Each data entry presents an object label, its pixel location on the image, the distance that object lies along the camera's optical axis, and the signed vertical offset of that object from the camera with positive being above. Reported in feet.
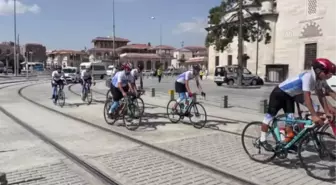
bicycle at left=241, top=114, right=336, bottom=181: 18.03 -3.58
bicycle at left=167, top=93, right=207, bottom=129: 32.12 -3.47
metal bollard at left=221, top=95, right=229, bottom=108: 48.11 -3.94
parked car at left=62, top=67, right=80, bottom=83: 135.74 -1.20
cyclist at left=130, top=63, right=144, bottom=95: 32.74 -1.05
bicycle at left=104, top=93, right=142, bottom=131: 31.78 -3.50
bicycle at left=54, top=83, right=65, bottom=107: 50.14 -3.51
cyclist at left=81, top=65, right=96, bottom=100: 53.83 -1.04
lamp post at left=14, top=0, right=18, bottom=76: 219.12 +3.85
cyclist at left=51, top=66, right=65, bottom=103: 50.98 -1.24
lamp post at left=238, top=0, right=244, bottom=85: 105.60 +12.44
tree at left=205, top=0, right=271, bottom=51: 110.73 +14.47
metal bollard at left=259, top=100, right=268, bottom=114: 41.96 -3.94
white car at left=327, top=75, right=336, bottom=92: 63.48 -1.47
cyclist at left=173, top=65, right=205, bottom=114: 32.32 -0.97
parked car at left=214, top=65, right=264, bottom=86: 113.09 -1.33
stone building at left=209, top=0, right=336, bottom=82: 128.77 +13.84
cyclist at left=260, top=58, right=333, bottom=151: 17.37 -1.04
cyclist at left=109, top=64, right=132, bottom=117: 32.04 -1.22
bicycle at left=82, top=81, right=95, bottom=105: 52.51 -3.22
